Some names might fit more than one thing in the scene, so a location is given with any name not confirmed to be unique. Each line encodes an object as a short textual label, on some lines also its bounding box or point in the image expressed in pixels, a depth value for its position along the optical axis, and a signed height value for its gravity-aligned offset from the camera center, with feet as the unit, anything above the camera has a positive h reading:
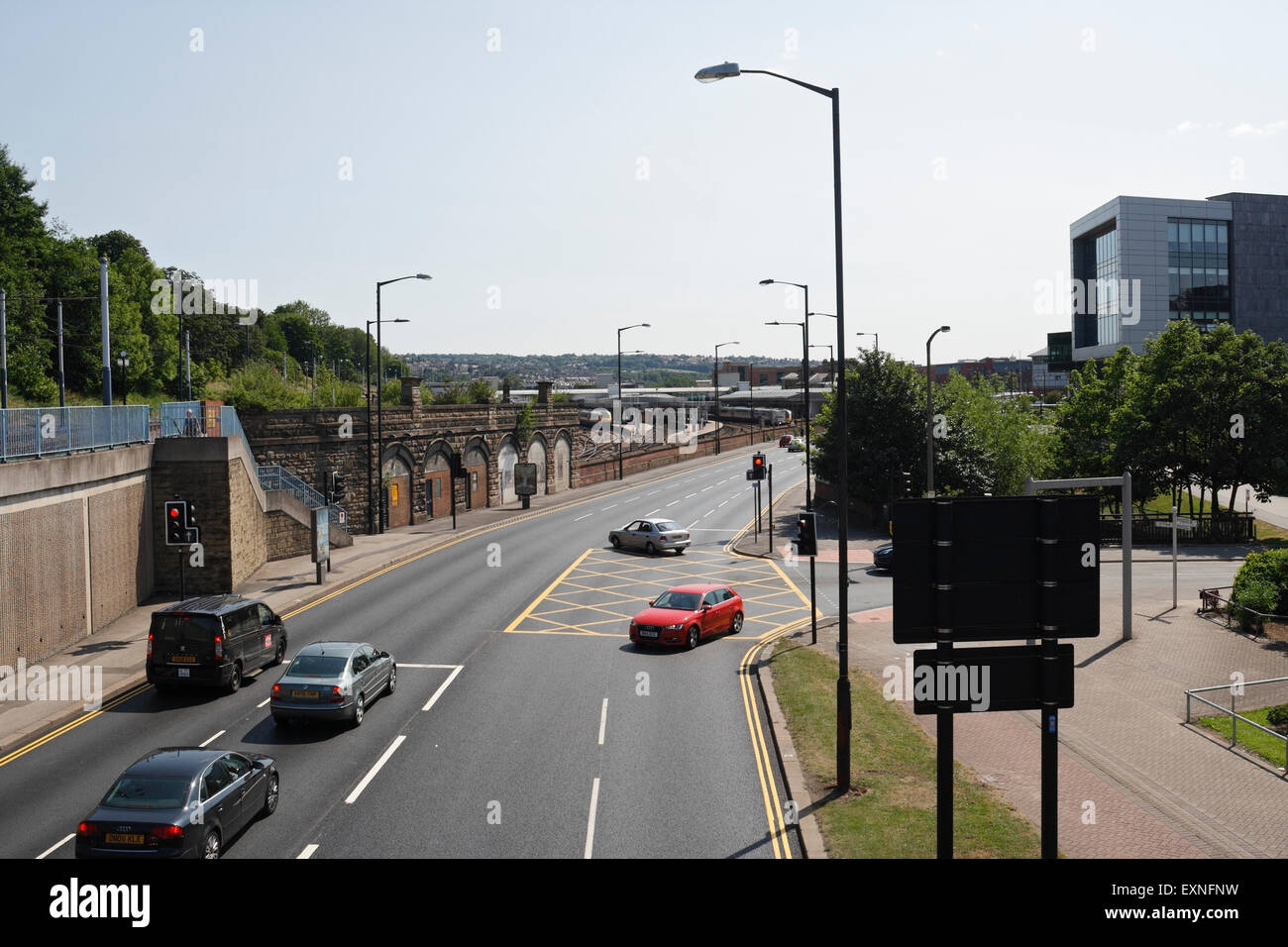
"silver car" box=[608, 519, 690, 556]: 142.61 -16.62
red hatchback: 87.56 -17.59
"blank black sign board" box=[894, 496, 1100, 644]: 37.68 -5.87
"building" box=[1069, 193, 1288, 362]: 330.75 +50.27
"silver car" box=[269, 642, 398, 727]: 62.75 -16.50
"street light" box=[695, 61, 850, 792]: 54.03 -5.11
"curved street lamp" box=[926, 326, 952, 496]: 116.97 -3.65
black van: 70.79 -15.56
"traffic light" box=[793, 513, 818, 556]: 86.48 -10.23
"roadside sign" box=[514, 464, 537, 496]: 190.60 -10.85
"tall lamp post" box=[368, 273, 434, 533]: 142.72 +0.02
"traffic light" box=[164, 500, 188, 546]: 83.46 -7.84
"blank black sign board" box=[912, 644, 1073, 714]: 37.88 -10.10
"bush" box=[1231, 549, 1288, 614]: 98.53 -17.33
